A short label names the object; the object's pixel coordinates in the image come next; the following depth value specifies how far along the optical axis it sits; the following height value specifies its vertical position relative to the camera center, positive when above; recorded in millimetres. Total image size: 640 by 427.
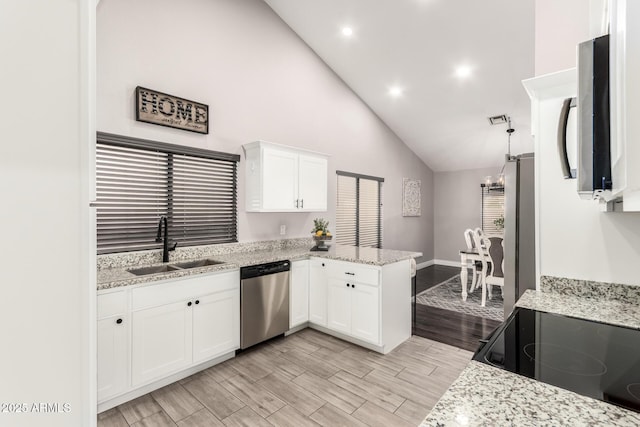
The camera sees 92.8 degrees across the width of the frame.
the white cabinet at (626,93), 467 +205
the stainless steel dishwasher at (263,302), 2934 -899
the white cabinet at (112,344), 2098 -927
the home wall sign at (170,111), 2811 +1004
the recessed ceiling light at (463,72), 4164 +1977
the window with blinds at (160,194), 2658 +188
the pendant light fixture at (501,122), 5012 +1511
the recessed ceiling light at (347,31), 4030 +2434
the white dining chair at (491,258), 4223 -639
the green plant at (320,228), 3846 -190
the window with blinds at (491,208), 7004 +138
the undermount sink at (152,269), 2643 -513
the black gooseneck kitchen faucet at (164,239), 2869 -250
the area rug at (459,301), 4242 -1360
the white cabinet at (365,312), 2979 -994
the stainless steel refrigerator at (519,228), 2477 -117
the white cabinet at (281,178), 3479 +422
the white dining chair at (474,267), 4938 -876
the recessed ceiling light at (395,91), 4938 +2019
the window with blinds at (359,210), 5168 +59
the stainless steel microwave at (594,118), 739 +239
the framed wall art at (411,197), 6762 +371
